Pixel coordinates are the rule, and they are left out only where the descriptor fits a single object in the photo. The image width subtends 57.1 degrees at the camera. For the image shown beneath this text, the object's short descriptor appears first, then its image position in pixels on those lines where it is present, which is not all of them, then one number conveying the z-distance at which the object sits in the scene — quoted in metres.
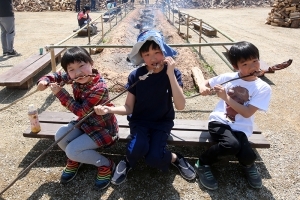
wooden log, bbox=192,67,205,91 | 5.20
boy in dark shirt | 2.56
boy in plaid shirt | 2.65
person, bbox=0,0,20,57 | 7.43
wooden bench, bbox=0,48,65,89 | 4.96
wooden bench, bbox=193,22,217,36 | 11.09
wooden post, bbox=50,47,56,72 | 4.96
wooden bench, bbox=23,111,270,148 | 2.96
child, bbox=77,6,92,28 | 11.45
